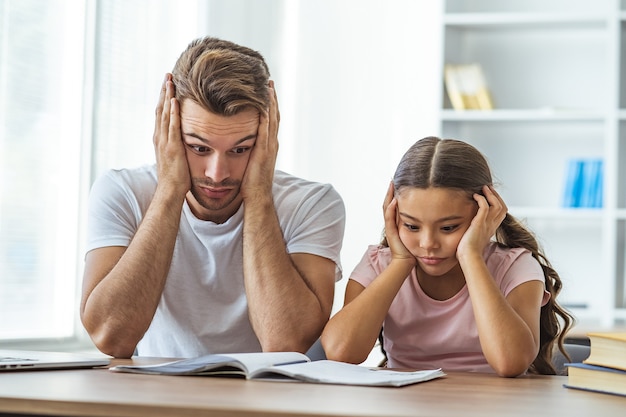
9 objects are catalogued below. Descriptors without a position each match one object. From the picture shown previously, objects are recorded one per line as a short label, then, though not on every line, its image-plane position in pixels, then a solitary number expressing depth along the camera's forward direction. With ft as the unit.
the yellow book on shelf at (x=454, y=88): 13.84
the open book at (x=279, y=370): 6.36
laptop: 6.60
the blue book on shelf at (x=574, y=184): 13.45
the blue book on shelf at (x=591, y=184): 13.34
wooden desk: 5.71
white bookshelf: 13.25
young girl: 7.47
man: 7.80
